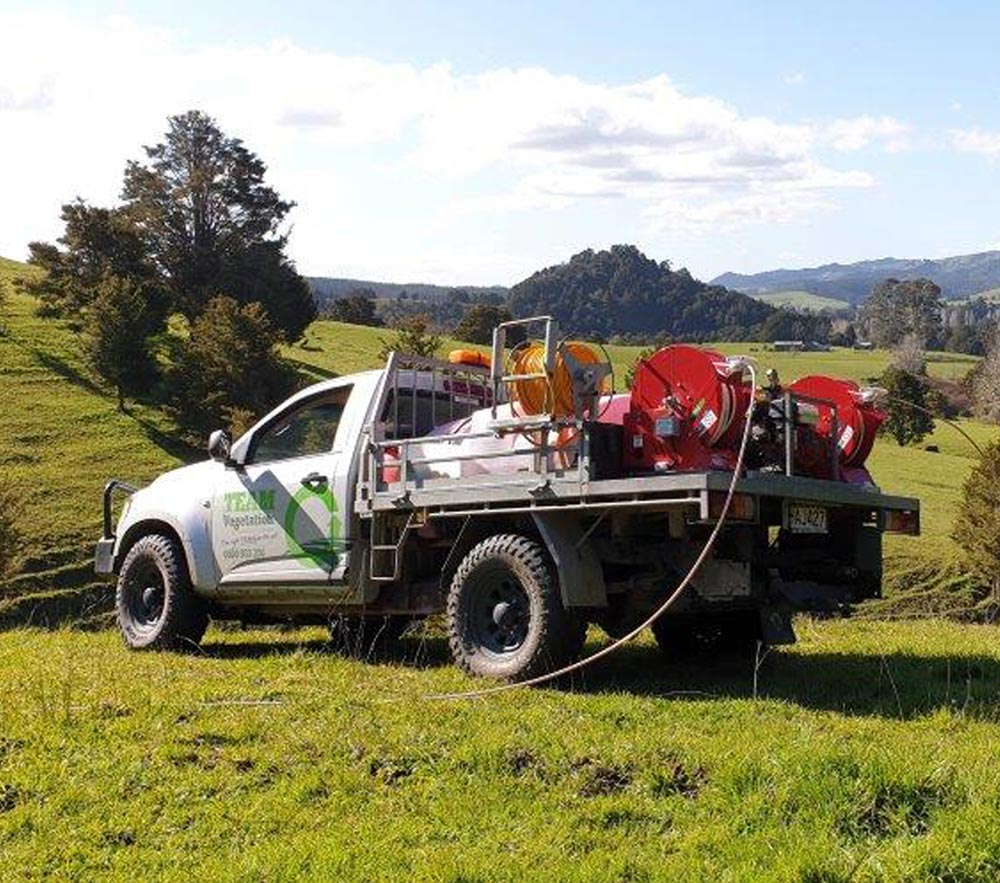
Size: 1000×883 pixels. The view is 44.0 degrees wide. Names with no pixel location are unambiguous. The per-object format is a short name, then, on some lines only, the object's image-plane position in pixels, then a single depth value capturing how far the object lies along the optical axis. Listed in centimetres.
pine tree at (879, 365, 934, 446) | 6375
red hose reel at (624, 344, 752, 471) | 718
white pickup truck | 739
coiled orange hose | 759
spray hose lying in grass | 665
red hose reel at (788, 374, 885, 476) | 804
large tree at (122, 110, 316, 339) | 5306
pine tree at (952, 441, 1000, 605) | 2995
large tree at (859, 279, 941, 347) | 15038
